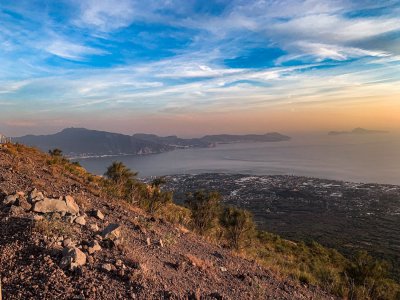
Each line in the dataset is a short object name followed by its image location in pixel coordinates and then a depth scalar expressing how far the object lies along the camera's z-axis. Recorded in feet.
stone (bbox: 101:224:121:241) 26.02
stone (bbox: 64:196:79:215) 31.80
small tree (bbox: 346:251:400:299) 56.49
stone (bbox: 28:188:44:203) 30.19
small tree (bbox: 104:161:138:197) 84.09
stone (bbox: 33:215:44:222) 24.73
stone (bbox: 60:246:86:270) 18.97
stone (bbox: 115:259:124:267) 20.92
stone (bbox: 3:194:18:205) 29.66
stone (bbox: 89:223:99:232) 27.55
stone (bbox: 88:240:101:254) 22.14
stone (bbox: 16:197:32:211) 28.73
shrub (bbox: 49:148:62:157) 102.81
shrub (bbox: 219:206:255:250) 81.82
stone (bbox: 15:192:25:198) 31.99
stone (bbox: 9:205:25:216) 26.83
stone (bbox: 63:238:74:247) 22.03
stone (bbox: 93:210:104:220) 33.86
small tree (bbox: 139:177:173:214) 81.47
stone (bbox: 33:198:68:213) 28.85
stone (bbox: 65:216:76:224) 27.32
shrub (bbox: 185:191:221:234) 90.84
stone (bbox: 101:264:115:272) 19.90
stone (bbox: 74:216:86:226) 27.69
